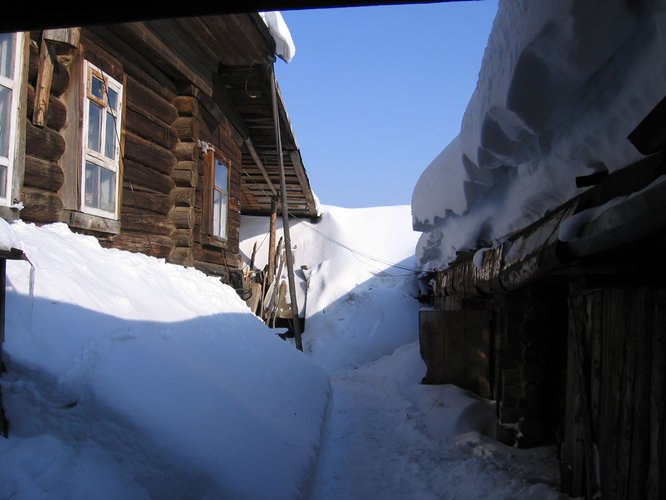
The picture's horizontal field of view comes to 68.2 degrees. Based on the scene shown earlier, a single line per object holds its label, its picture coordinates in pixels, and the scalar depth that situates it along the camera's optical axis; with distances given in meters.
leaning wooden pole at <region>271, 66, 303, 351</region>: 8.62
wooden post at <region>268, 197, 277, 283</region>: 14.53
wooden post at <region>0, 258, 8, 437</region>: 2.36
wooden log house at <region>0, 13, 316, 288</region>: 3.91
